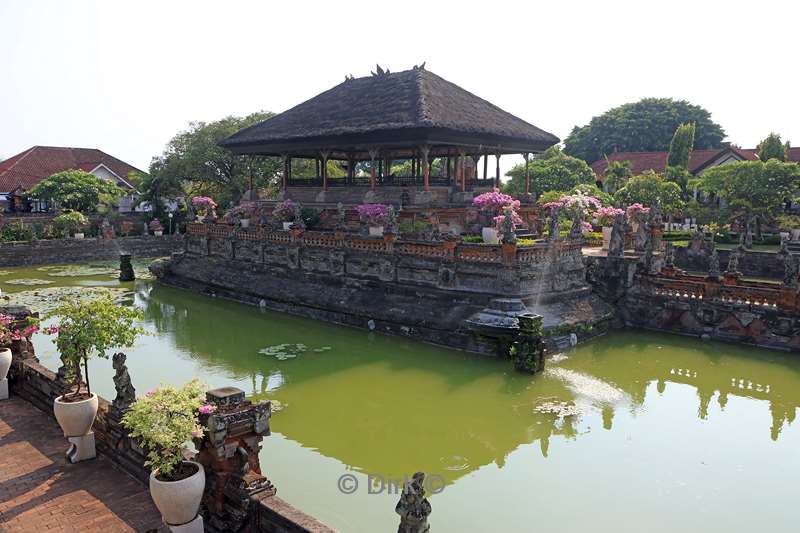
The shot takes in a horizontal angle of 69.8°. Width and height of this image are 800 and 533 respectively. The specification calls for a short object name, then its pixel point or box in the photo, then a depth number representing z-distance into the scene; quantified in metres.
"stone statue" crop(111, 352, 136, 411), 7.12
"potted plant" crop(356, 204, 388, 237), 20.05
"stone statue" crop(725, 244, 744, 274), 16.02
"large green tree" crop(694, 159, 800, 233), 29.64
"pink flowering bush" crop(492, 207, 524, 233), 18.73
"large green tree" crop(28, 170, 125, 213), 37.25
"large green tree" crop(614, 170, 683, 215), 32.97
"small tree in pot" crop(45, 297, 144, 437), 7.41
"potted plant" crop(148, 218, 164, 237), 37.50
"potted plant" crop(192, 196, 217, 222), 26.63
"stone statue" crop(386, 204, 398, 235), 18.64
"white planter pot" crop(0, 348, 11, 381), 9.55
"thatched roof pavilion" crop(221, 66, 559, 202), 21.66
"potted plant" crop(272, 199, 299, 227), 24.77
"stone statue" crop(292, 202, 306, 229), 21.97
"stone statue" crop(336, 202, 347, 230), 20.22
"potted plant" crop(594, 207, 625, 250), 20.86
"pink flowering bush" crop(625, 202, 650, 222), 23.26
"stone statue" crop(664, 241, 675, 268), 20.68
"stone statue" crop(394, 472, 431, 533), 4.59
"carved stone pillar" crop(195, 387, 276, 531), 5.98
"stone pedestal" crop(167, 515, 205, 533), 5.84
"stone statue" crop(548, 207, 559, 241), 16.67
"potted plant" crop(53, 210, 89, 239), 34.31
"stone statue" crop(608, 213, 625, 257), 18.48
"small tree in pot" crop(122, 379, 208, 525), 5.65
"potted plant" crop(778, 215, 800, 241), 29.23
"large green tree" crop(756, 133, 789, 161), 37.97
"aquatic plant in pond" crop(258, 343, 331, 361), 15.21
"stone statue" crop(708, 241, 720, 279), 15.91
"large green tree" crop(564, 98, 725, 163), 59.16
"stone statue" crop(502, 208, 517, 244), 15.84
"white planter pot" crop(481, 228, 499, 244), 19.14
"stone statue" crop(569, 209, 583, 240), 17.75
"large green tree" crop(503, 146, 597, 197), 38.84
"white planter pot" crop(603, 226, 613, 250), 22.94
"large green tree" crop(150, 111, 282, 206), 36.72
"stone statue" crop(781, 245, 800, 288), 14.77
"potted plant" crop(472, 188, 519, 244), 19.19
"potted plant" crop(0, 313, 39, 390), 9.52
